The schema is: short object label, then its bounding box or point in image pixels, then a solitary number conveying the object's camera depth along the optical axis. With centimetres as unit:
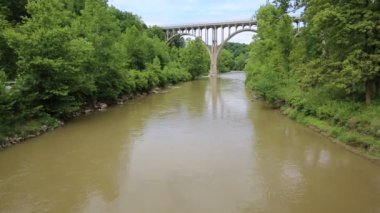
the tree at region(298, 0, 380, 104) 1404
